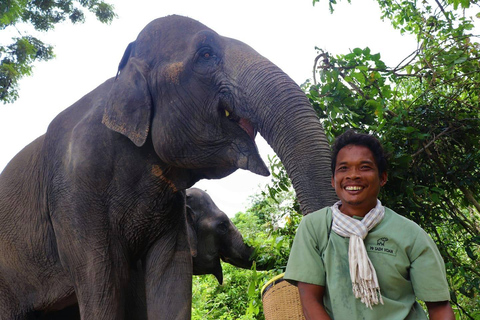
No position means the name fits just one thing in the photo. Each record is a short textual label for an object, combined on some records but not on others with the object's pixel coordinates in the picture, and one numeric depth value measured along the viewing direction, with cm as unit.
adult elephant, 325
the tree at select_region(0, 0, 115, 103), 1193
